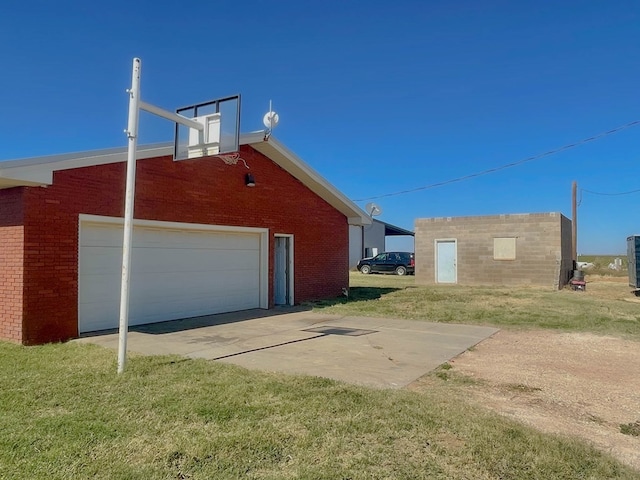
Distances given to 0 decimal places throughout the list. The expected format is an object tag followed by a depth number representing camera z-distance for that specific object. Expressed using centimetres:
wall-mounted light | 1272
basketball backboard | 763
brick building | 814
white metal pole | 610
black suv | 3294
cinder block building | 2144
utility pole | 2511
